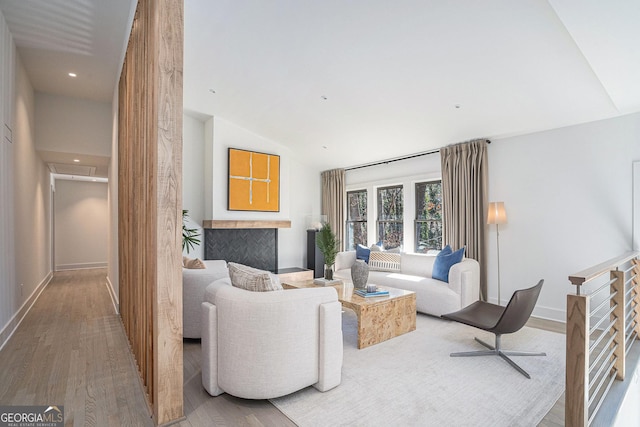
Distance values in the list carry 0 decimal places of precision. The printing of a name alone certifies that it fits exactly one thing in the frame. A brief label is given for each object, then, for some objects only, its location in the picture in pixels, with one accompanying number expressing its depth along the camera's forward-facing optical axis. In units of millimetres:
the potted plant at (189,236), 5532
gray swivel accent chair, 2598
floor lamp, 4316
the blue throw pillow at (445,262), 4254
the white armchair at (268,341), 2057
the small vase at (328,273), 4293
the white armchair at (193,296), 3156
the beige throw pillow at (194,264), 3393
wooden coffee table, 3148
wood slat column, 1882
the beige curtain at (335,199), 7018
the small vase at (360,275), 3756
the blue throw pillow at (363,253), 5594
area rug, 1997
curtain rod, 5345
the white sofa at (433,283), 3994
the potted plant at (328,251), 4266
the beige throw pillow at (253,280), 2256
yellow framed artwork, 5910
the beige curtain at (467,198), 4637
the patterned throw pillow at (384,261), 5176
